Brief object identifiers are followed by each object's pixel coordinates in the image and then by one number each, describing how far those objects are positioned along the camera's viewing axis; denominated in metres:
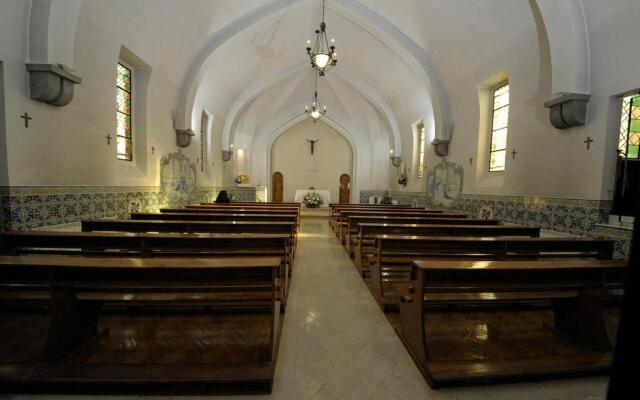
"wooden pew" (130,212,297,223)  4.82
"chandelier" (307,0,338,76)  6.25
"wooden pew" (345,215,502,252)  5.09
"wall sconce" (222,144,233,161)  11.86
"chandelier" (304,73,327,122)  14.40
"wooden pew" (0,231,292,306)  2.81
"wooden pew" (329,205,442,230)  7.49
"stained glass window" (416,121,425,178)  10.65
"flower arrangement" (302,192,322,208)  12.65
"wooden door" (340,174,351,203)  16.80
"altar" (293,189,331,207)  13.83
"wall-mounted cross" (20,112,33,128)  3.48
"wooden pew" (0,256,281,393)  1.80
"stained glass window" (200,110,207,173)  9.83
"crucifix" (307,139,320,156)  16.17
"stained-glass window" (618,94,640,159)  3.68
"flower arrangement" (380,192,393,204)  12.60
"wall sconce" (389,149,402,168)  12.36
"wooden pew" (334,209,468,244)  6.04
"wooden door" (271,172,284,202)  16.66
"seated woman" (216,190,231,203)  9.57
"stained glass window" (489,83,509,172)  6.37
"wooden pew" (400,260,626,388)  1.98
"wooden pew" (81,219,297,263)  3.70
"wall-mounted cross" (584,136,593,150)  4.02
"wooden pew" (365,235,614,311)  3.06
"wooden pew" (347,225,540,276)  3.95
